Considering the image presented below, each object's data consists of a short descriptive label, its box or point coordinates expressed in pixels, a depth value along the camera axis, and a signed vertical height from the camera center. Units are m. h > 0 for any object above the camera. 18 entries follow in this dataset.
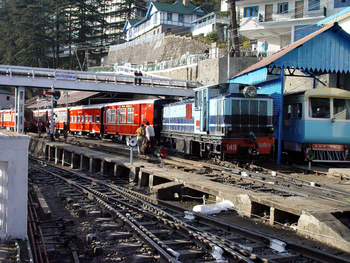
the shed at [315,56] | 16.16 +3.08
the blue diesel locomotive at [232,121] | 14.28 +0.12
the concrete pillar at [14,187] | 6.18 -1.12
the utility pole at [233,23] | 29.39 +8.21
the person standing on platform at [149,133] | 16.97 -0.45
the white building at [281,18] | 33.94 +10.27
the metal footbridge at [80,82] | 26.49 +3.12
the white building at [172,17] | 68.06 +20.22
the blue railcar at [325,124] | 15.10 +0.04
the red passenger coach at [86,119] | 31.08 +0.31
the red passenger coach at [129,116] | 22.53 +0.48
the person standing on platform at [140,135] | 17.39 -0.58
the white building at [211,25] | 56.41 +15.91
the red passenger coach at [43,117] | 40.87 +0.59
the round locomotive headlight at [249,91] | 14.43 +1.31
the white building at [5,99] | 69.38 +4.46
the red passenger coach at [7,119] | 43.39 +0.36
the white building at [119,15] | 79.69 +24.10
